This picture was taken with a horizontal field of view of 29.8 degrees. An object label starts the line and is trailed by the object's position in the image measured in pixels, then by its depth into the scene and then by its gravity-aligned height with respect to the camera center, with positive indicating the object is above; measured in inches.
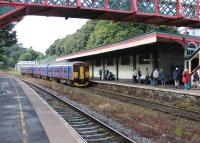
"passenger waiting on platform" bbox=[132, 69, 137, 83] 1357.3 -21.4
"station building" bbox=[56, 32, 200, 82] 1071.9 +65.3
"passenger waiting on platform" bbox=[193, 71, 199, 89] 965.8 -22.2
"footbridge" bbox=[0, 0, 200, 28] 842.8 +147.0
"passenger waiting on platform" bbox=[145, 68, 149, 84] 1284.3 -19.0
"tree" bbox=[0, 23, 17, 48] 1999.3 +196.6
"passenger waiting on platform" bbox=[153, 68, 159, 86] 1126.6 -12.4
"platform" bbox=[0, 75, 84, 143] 403.9 -69.2
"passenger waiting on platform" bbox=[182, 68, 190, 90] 946.1 -18.9
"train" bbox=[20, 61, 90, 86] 1491.1 -5.0
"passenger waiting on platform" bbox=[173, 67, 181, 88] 1061.1 -15.3
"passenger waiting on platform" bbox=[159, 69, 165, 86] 1153.0 -16.1
